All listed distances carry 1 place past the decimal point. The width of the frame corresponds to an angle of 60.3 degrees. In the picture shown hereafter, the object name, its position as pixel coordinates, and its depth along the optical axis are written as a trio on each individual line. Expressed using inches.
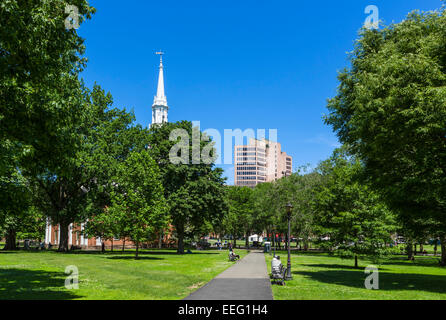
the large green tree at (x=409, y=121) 669.9
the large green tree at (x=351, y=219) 1173.1
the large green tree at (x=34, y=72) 461.7
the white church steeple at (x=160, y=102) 4707.2
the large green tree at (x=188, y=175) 1854.1
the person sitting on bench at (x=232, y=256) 1385.3
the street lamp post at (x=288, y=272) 805.1
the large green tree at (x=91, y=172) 1723.7
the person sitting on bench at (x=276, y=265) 730.0
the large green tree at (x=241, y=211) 3068.4
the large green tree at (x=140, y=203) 1338.6
